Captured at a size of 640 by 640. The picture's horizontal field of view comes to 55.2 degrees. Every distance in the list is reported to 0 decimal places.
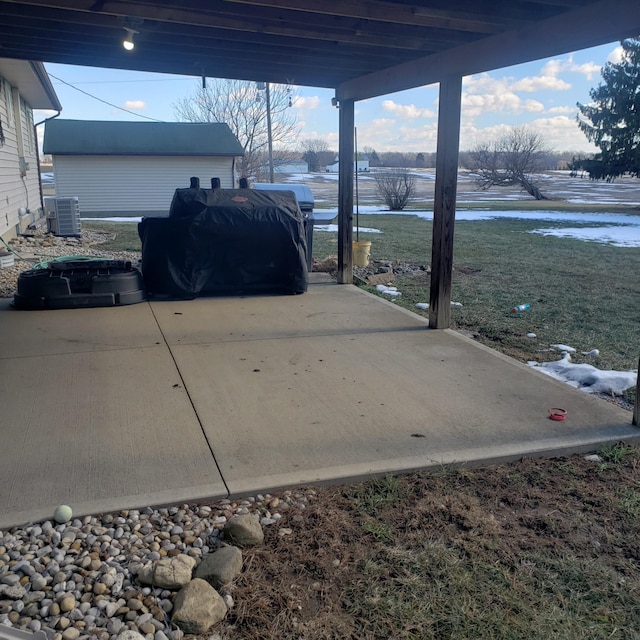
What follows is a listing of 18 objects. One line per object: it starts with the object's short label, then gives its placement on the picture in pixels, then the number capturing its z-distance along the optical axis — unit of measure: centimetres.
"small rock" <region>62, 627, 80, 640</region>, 193
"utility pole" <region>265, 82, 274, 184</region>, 2769
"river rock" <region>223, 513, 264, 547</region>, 246
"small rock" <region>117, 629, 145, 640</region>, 194
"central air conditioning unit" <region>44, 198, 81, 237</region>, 1363
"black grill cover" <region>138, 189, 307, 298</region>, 691
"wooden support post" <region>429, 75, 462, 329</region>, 547
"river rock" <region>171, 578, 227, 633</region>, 201
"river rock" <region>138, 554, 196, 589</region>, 218
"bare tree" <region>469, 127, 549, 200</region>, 3597
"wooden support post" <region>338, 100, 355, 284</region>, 745
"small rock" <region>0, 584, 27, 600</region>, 209
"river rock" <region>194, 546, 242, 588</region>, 223
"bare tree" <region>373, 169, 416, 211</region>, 2528
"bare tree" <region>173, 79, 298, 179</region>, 3111
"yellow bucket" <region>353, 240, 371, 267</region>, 960
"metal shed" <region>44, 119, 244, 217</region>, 2273
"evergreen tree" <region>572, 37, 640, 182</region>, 2508
